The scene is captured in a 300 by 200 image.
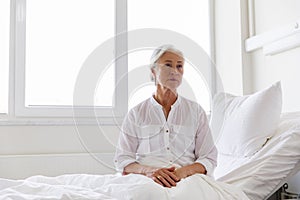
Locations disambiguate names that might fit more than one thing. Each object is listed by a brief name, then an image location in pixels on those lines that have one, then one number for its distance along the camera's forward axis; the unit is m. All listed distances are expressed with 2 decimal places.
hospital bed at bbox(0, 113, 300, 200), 1.22
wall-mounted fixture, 1.97
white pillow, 1.71
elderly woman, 1.53
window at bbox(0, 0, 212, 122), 2.52
